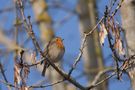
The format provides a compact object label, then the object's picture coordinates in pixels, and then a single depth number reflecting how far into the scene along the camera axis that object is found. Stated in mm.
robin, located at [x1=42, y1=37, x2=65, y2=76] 8812
